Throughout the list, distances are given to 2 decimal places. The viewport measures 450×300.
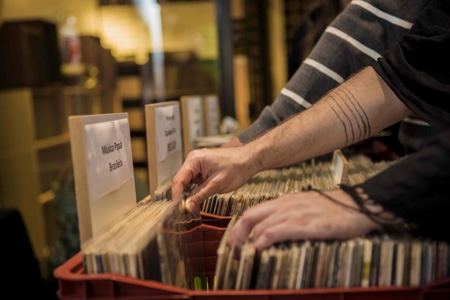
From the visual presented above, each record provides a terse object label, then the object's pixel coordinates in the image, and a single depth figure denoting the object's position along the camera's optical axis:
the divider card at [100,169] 0.78
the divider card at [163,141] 1.08
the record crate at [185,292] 0.70
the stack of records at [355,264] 0.70
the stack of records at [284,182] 1.05
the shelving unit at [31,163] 3.86
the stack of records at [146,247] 0.71
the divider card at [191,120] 1.46
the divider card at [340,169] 1.06
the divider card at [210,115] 1.91
